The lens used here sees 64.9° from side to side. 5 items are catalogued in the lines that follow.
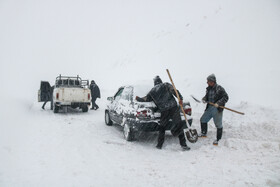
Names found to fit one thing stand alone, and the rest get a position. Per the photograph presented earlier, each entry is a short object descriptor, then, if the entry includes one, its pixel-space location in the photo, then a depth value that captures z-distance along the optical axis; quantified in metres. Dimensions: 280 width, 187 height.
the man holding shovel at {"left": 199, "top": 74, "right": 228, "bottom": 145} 6.02
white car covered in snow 6.00
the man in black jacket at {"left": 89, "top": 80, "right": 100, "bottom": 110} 14.05
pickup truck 11.59
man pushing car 5.68
